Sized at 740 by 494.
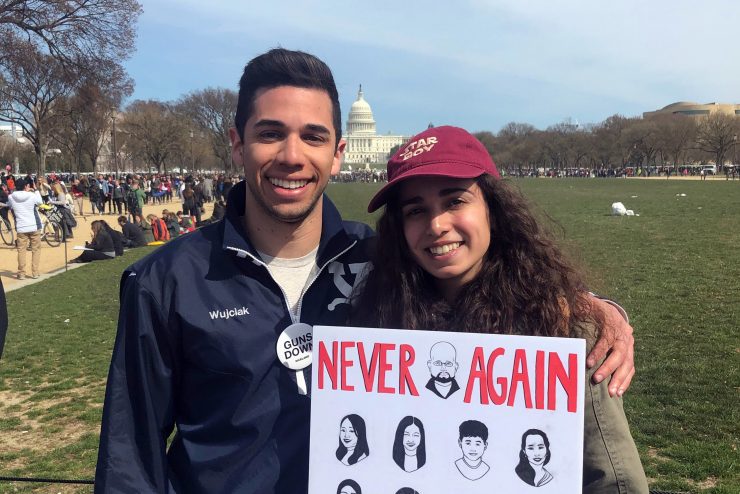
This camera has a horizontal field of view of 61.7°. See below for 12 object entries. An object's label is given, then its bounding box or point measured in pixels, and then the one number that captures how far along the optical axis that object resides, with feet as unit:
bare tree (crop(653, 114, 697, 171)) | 288.30
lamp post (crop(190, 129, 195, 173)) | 230.03
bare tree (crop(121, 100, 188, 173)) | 209.77
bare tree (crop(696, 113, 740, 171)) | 279.49
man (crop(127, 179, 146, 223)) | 90.99
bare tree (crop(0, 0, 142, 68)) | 79.56
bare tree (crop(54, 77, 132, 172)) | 100.48
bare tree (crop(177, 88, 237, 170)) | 227.20
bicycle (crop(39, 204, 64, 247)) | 70.49
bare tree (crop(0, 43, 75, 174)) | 89.30
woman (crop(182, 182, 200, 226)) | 92.77
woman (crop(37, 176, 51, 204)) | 83.20
